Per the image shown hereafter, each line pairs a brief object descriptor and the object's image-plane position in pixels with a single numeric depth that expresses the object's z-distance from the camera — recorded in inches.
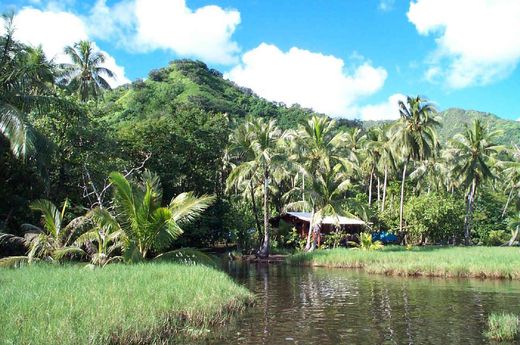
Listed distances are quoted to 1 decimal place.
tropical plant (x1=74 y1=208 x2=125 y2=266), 645.3
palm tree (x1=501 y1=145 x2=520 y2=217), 1555.1
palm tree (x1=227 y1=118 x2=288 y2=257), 1238.3
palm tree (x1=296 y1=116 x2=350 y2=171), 1341.0
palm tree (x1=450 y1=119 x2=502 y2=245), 1582.2
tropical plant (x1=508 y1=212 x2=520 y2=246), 1642.0
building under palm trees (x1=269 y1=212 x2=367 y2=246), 1497.3
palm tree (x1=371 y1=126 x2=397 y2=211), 1626.7
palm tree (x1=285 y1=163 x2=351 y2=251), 1295.5
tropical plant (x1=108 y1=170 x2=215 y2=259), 636.7
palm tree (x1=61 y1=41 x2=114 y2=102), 1497.3
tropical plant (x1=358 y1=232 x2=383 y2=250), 1304.1
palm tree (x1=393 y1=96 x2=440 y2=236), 1523.1
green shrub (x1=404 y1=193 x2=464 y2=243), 1547.7
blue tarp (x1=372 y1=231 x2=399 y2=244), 1749.5
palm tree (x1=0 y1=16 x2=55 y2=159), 622.5
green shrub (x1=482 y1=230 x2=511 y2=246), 1819.6
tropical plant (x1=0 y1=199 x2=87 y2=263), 654.5
